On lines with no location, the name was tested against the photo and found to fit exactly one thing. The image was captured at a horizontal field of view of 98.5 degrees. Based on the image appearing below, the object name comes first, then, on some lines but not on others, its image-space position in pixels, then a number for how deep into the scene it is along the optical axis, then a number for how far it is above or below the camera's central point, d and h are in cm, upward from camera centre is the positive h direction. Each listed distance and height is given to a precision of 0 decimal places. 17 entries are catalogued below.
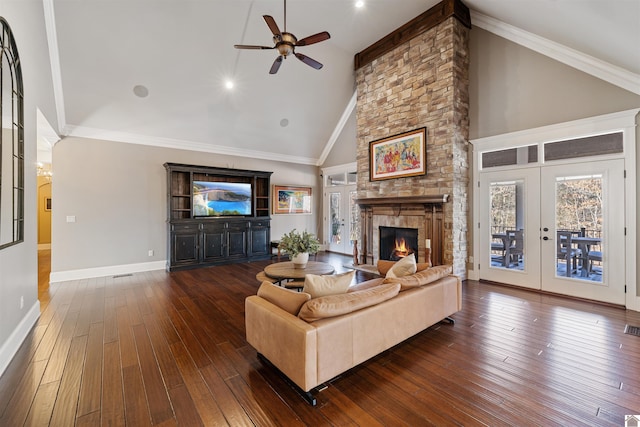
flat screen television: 670 +39
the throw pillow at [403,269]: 314 -64
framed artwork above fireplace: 539 +121
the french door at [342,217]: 827 -11
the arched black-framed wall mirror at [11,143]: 254 +72
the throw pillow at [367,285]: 301 -83
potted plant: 399 -49
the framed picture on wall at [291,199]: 838 +44
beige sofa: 195 -93
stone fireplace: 515 -18
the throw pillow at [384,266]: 392 -76
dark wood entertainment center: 622 -35
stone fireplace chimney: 496 +192
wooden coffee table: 360 -80
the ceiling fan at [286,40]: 348 +228
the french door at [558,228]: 387 -25
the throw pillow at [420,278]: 280 -69
